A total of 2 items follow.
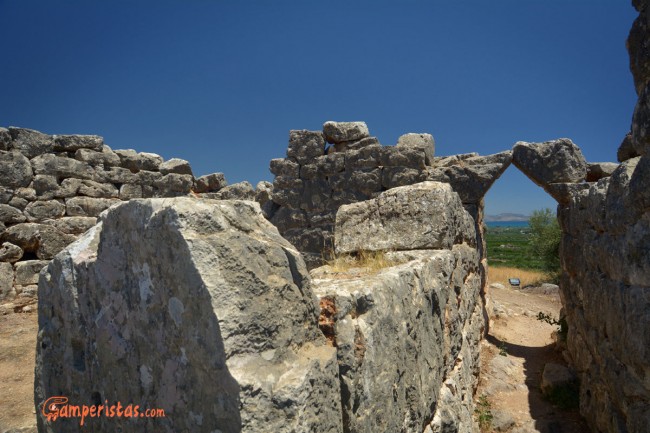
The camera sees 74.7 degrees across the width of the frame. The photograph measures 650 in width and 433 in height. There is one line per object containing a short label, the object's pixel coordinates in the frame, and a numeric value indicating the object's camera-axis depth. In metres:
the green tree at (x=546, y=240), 15.95
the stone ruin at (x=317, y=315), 1.58
